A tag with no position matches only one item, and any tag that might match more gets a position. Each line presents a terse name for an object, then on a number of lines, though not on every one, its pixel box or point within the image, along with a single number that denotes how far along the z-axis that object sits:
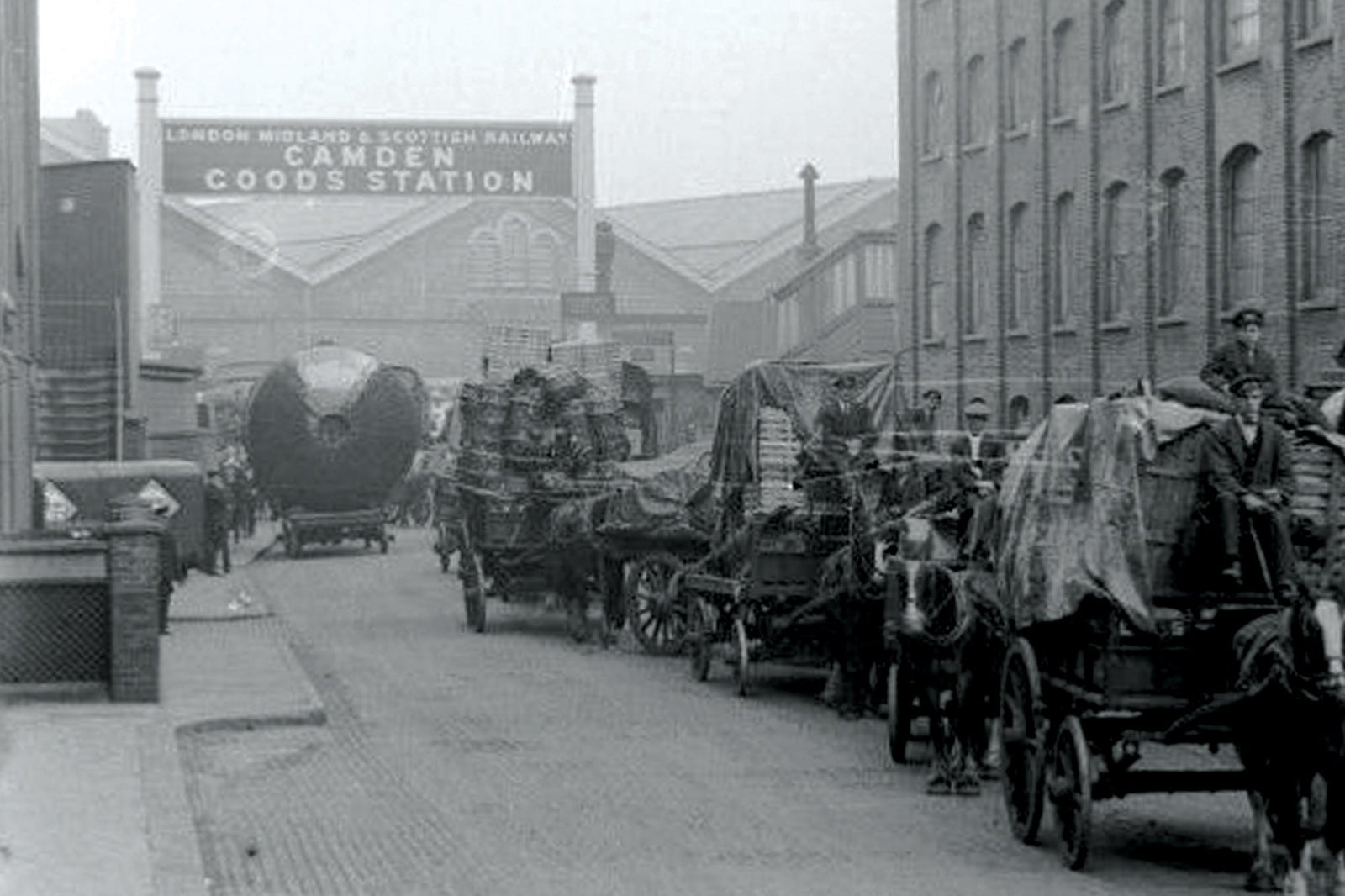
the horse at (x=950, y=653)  13.38
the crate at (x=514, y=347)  28.00
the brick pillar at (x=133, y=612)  17.88
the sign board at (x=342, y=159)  54.62
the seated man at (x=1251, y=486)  10.54
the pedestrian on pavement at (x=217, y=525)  34.94
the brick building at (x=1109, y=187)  28.97
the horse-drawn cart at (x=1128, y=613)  10.76
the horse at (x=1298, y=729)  9.64
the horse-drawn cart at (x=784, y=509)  18.64
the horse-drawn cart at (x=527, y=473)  25.20
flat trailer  40.62
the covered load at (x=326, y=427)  39.53
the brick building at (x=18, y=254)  26.59
